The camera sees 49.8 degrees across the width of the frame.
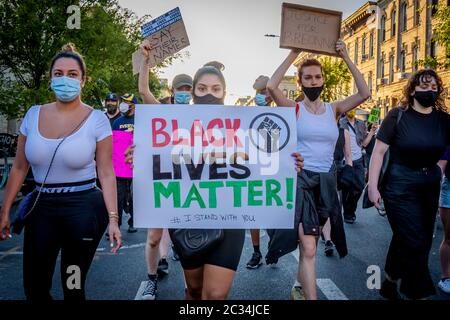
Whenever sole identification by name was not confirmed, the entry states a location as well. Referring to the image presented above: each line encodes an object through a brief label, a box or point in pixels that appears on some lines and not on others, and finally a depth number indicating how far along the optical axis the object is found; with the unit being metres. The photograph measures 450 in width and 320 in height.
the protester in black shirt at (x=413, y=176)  3.99
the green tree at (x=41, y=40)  15.43
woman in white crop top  2.90
